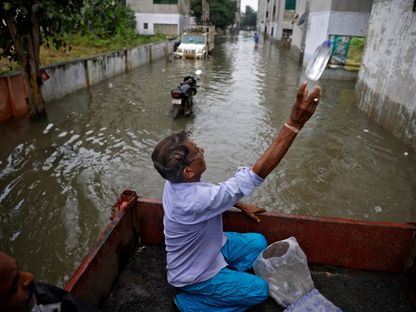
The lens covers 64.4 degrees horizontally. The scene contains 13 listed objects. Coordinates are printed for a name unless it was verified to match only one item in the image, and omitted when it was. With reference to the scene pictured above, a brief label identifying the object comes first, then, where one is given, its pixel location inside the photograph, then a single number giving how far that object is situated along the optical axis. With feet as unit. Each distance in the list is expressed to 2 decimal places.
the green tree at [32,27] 22.25
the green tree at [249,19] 373.85
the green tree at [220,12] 138.40
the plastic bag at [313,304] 8.32
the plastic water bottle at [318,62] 9.04
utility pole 116.17
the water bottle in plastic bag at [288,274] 8.90
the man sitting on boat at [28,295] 4.17
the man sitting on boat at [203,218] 6.96
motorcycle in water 30.14
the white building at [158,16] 116.37
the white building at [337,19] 49.55
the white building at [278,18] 130.52
